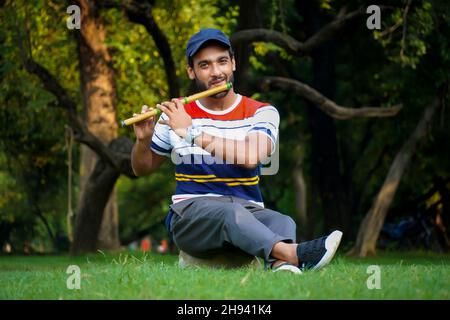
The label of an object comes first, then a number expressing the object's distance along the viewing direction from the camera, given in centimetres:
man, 588
